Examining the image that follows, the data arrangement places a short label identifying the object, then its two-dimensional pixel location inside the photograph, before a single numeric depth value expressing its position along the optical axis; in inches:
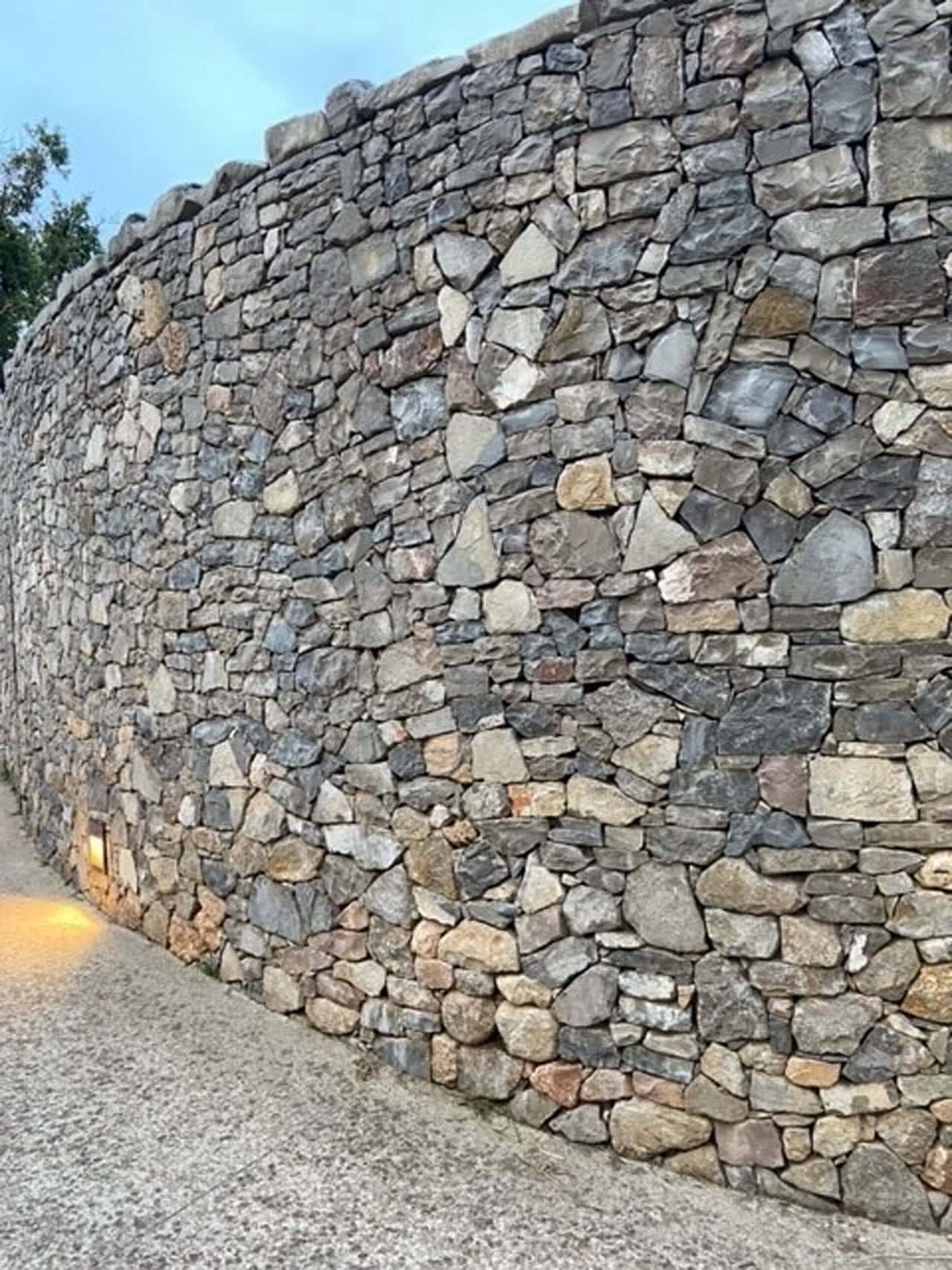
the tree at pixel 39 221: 431.8
